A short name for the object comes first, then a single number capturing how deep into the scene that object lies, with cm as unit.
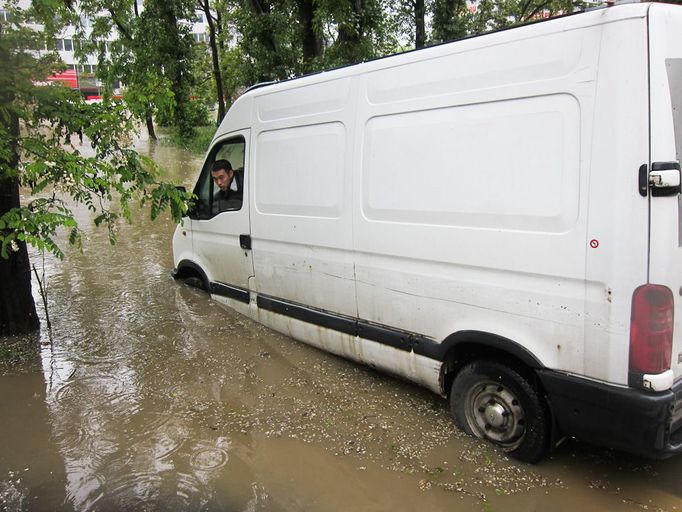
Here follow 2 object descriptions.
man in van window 523
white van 261
